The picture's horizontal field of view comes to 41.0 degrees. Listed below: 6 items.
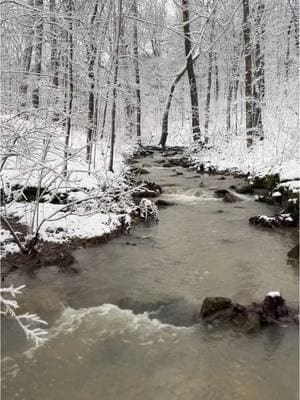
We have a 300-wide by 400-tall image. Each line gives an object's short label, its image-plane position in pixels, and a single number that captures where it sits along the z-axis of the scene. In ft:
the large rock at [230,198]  36.19
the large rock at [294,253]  22.31
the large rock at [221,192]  37.81
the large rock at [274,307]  15.95
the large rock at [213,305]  16.25
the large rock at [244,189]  38.70
